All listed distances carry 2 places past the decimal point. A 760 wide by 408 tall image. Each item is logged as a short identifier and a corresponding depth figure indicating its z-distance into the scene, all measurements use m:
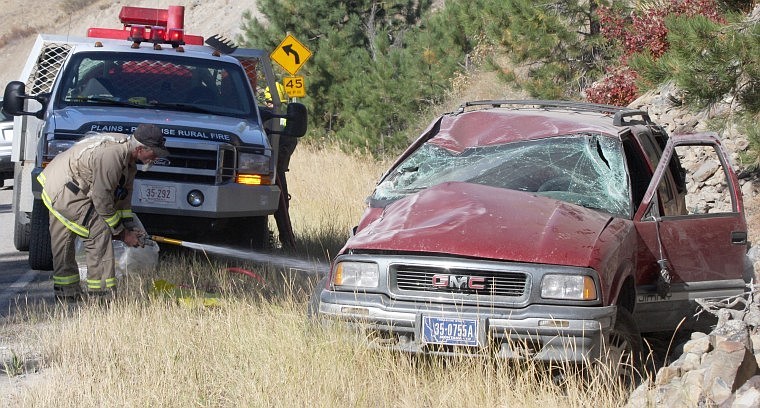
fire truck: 20.20
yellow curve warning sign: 39.31
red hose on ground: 19.55
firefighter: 16.87
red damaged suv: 11.91
